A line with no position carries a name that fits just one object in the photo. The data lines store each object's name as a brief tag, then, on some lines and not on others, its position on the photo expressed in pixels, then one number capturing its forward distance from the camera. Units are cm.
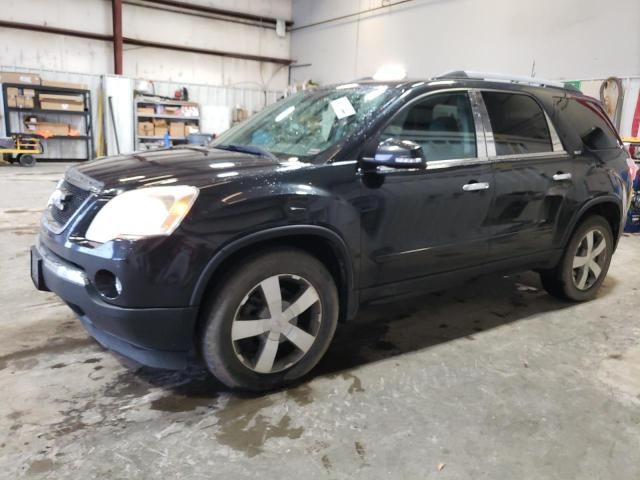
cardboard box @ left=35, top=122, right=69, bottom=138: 1204
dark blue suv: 199
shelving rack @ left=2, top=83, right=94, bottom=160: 1168
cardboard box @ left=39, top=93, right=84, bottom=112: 1189
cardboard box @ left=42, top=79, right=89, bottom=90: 1184
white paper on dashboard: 262
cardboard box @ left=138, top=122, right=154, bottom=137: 1328
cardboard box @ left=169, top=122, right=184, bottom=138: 1379
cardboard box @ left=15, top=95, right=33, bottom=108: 1156
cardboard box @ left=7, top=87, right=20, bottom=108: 1143
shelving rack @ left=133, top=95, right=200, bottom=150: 1320
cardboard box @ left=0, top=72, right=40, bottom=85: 1132
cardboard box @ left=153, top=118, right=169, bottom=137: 1348
